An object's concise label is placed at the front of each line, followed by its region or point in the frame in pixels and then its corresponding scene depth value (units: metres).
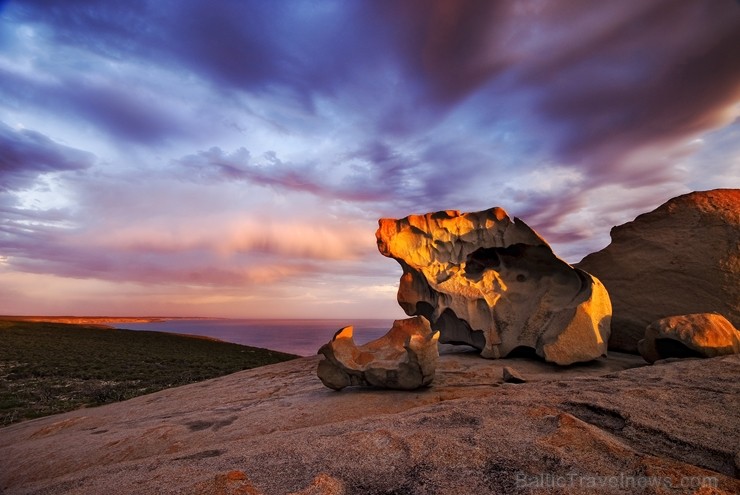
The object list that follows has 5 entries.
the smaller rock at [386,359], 6.68
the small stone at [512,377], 7.02
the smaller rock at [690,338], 7.04
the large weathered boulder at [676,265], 9.63
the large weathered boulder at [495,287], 8.90
